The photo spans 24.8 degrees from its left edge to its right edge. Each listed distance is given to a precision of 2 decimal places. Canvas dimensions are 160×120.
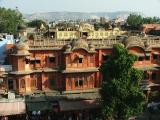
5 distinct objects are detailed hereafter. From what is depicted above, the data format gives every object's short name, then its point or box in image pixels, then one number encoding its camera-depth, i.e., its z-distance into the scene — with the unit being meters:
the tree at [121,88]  32.26
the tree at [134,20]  120.95
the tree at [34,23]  121.12
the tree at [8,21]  83.76
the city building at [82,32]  54.12
